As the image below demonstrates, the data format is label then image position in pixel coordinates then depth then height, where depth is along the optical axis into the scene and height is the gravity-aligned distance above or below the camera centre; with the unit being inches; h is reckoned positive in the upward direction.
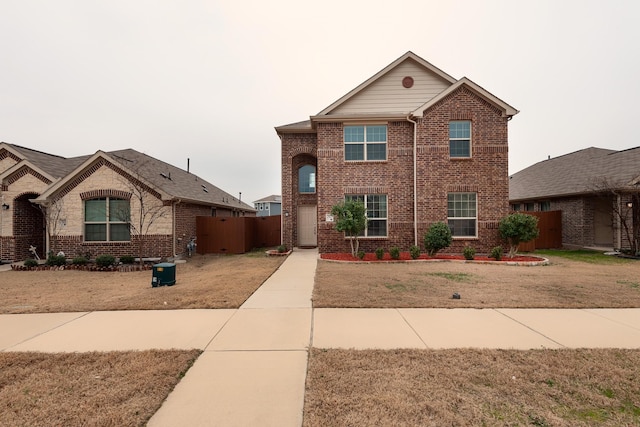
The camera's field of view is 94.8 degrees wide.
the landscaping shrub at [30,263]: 481.4 -76.1
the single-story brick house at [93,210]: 534.9 +11.9
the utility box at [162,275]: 328.8 -66.0
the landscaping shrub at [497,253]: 472.7 -60.9
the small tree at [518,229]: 487.2 -23.4
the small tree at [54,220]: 534.9 -6.2
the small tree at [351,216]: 484.1 -0.8
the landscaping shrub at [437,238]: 488.1 -37.8
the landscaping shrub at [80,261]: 486.6 -73.7
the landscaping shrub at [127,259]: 500.4 -73.0
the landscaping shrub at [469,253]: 474.0 -61.3
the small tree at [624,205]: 565.9 +19.6
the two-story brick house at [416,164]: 537.6 +96.5
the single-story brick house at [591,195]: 601.9 +45.4
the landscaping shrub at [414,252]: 482.9 -60.3
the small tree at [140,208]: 533.6 +15.1
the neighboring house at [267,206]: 2395.4 +81.6
